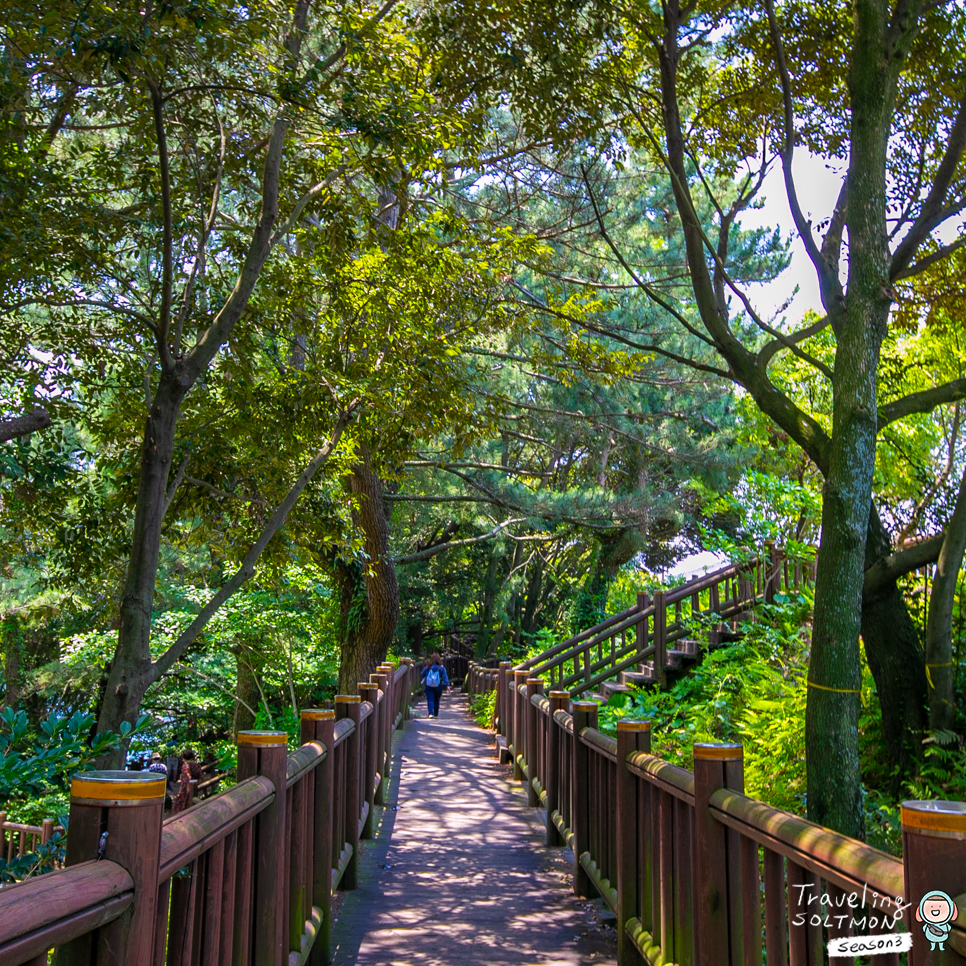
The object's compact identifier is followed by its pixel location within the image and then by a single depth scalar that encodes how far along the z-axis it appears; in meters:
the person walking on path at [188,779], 11.66
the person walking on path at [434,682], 20.05
